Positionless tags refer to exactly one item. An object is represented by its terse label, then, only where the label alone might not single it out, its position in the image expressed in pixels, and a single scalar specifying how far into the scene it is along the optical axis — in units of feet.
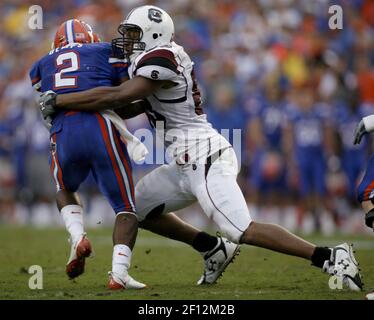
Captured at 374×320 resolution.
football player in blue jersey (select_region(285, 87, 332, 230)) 68.59
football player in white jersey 30.12
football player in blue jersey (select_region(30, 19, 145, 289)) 31.07
